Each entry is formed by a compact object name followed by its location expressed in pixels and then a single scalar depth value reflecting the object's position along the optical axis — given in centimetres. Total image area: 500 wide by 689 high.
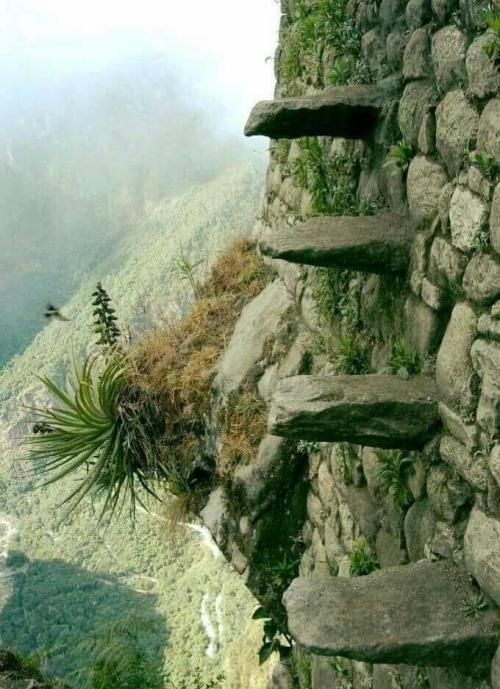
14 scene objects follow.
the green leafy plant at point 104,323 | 509
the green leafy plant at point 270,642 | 439
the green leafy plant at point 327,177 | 310
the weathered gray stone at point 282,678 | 443
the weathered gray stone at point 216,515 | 414
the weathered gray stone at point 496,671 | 194
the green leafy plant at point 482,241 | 195
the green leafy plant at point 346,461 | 311
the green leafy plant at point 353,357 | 302
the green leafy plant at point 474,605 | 203
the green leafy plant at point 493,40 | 179
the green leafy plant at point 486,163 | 189
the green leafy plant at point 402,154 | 248
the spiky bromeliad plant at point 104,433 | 449
